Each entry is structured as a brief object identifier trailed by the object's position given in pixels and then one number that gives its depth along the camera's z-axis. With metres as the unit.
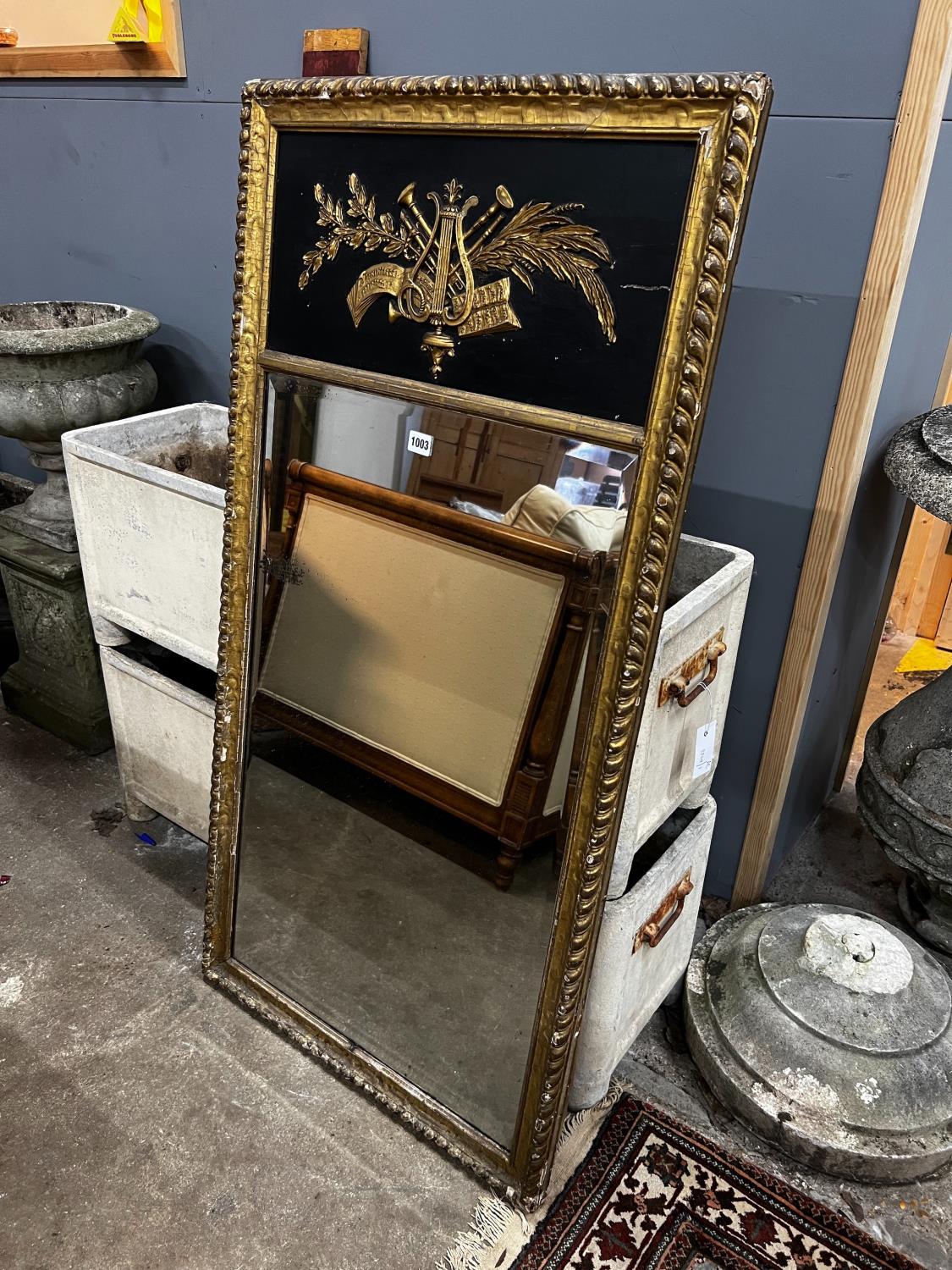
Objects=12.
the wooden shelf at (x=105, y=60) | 2.16
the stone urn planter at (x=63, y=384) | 2.14
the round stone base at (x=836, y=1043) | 1.57
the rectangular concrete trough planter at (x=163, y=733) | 2.00
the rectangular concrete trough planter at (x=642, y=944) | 1.50
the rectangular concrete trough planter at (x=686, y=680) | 1.39
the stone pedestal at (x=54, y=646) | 2.38
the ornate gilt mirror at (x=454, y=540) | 1.12
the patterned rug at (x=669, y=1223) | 1.46
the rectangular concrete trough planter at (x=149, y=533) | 1.82
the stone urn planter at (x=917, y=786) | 1.83
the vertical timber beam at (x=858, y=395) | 1.39
